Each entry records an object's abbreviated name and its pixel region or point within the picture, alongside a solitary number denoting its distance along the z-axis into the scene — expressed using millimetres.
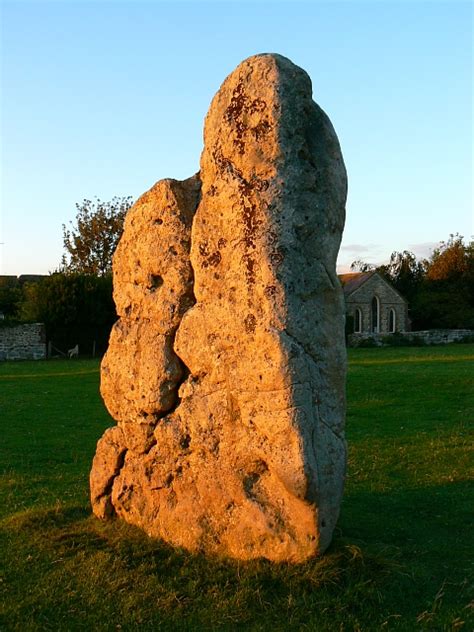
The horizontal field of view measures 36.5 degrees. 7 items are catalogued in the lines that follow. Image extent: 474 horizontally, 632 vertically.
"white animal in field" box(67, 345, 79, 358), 42188
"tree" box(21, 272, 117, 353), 41781
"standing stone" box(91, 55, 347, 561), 6582
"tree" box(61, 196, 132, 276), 63438
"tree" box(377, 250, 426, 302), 68125
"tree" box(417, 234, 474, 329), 60312
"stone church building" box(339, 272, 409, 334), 61094
